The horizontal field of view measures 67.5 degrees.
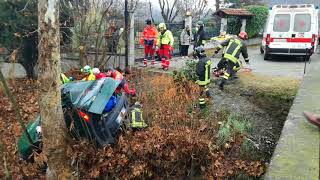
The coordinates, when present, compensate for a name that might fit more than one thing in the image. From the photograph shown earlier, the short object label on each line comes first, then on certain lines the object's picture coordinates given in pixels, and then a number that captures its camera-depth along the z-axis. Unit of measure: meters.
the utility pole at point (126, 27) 7.79
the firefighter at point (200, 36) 9.19
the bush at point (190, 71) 6.20
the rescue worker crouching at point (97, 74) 5.61
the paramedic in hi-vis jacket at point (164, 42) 8.18
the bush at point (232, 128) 4.63
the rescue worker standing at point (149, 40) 8.14
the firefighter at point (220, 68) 6.72
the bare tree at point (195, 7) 19.37
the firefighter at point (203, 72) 5.65
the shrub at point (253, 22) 13.27
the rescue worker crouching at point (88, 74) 5.53
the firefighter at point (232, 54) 6.04
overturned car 4.21
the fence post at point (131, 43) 8.00
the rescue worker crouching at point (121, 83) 5.06
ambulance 8.58
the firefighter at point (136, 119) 4.84
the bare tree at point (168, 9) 19.34
